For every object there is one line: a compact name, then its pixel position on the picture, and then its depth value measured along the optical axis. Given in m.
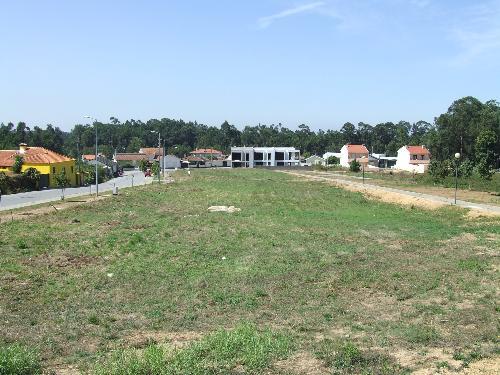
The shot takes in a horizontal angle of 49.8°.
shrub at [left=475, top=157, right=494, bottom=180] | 58.12
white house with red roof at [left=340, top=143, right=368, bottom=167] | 140.12
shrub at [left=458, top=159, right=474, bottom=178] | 66.62
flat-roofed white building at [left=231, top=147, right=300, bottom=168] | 157.62
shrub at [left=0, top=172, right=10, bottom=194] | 52.22
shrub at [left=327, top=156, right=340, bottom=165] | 145.12
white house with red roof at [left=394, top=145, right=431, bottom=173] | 121.17
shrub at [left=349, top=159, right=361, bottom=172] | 101.81
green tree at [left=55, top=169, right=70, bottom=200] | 49.47
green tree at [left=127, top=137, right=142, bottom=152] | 190.32
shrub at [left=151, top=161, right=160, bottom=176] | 84.18
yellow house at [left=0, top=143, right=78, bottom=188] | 60.06
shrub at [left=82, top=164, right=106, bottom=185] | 69.03
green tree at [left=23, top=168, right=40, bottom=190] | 57.56
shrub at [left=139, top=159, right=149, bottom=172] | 108.49
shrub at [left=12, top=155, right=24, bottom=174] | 58.28
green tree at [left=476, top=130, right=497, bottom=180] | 76.92
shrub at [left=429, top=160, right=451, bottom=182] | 69.81
